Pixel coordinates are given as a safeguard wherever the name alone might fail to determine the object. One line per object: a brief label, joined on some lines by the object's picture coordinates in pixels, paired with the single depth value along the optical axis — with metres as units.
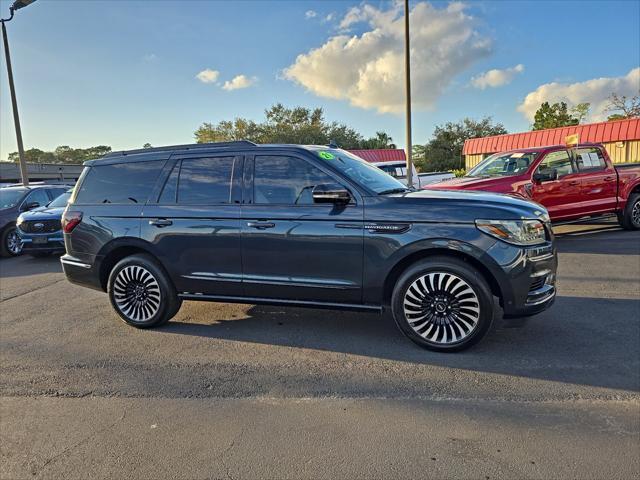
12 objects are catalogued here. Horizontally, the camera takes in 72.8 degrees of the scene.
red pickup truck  8.58
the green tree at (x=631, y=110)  35.58
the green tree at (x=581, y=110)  58.88
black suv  3.74
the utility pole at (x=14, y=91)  12.69
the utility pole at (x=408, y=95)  13.89
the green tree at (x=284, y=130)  49.59
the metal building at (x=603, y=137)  25.48
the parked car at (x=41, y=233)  9.65
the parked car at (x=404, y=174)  16.80
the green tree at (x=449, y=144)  53.02
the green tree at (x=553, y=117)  55.28
